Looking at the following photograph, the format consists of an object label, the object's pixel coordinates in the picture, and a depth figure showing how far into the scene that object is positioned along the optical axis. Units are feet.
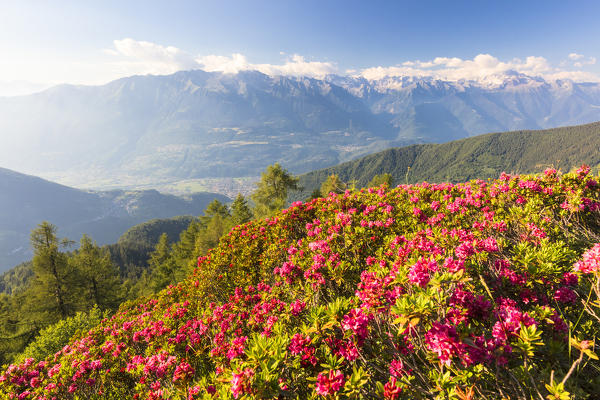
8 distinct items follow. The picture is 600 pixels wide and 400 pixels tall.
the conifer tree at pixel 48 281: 69.56
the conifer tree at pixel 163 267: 111.65
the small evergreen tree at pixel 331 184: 135.21
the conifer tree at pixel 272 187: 116.16
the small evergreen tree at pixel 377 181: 165.78
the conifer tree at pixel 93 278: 82.23
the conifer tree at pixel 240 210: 111.86
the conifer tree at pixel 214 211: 126.52
